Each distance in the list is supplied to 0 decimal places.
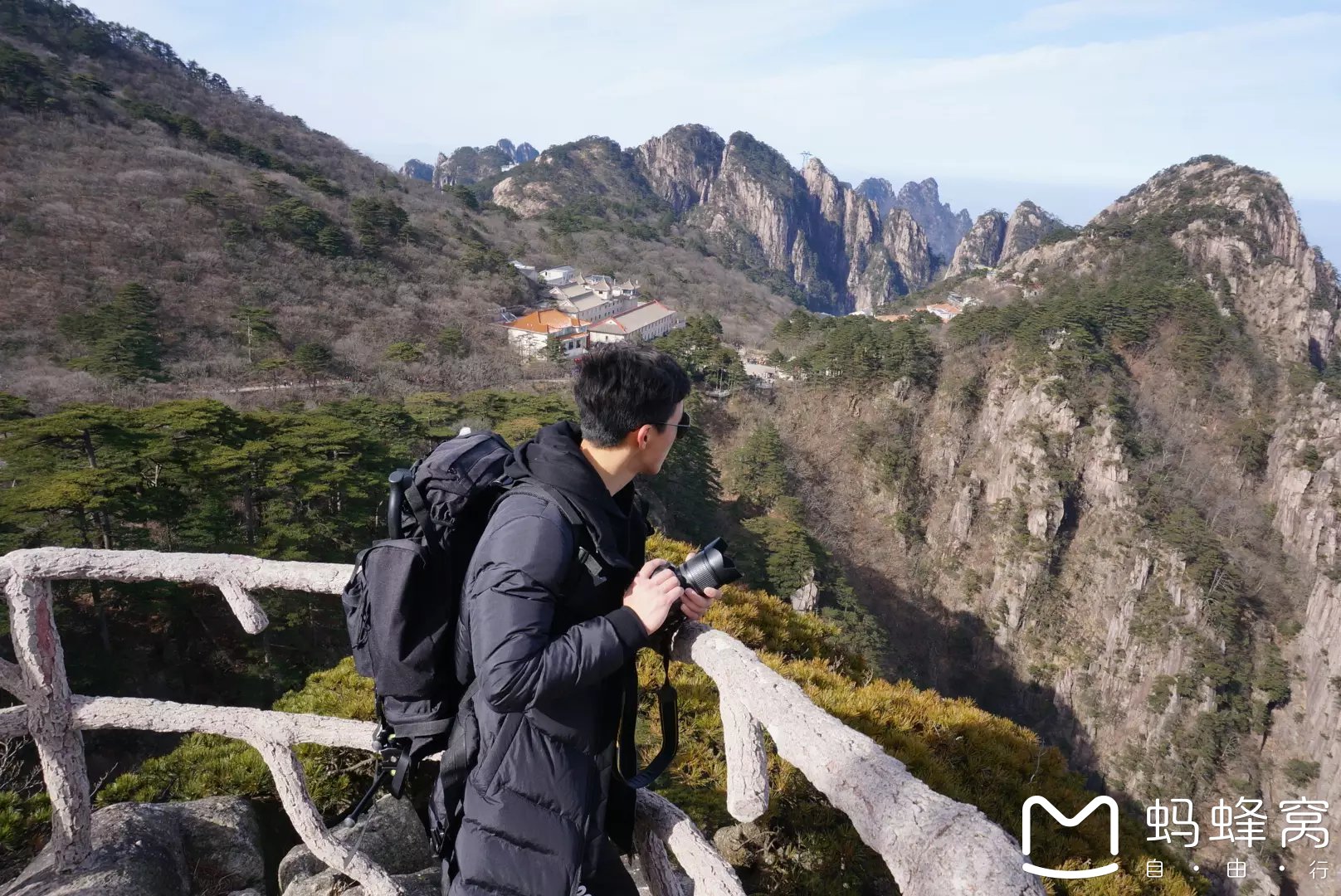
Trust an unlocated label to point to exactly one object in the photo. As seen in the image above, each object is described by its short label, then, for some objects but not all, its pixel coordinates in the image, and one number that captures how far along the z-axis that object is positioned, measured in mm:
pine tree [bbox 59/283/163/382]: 18062
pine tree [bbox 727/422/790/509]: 24688
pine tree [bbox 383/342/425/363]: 23906
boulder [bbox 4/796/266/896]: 2021
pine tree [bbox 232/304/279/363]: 22516
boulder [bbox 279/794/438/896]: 2350
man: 1192
